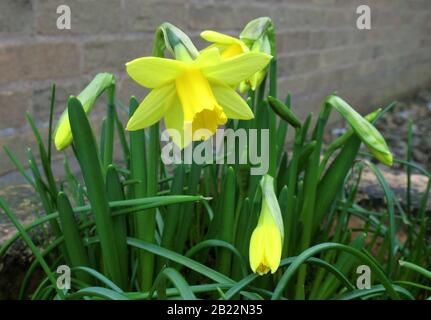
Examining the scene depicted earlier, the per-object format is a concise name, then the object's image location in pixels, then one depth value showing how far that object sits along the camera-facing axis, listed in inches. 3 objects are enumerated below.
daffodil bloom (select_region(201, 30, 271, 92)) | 9.4
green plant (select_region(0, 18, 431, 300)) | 9.8
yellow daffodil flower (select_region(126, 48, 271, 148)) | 8.2
